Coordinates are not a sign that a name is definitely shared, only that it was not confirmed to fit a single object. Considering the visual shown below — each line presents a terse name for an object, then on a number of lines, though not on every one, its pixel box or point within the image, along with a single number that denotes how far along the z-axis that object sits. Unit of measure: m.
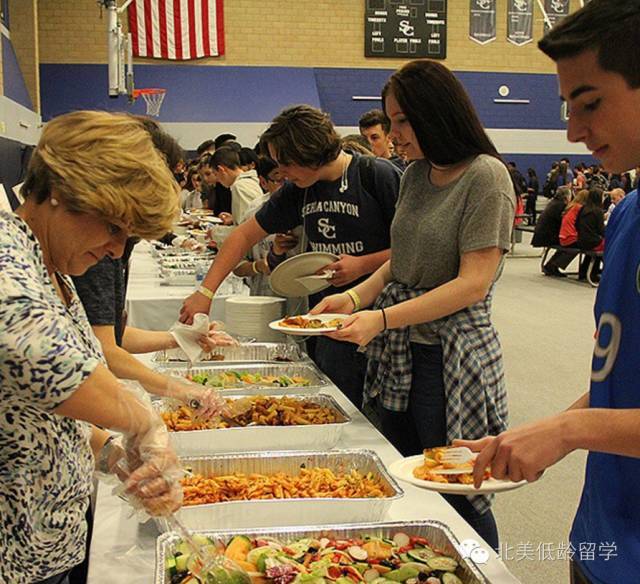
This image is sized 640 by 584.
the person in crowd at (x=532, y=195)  12.96
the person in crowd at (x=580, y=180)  12.24
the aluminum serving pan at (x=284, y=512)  1.43
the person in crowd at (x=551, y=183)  12.84
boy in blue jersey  1.01
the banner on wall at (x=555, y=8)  12.55
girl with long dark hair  1.93
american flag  11.32
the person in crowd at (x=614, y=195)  10.52
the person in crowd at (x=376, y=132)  4.58
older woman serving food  0.99
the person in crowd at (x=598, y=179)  12.06
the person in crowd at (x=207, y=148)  8.08
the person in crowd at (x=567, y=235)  9.12
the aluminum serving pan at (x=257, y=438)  1.81
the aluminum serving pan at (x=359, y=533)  1.30
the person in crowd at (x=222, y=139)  7.32
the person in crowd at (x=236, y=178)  4.70
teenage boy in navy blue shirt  2.49
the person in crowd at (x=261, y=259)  3.49
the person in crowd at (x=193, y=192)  9.39
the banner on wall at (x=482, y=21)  12.67
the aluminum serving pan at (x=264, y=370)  2.41
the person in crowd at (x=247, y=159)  5.79
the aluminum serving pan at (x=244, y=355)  2.66
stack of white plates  3.13
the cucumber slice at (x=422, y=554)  1.31
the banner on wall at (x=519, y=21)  12.77
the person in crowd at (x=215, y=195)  6.90
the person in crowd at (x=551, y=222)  9.69
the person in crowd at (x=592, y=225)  8.88
